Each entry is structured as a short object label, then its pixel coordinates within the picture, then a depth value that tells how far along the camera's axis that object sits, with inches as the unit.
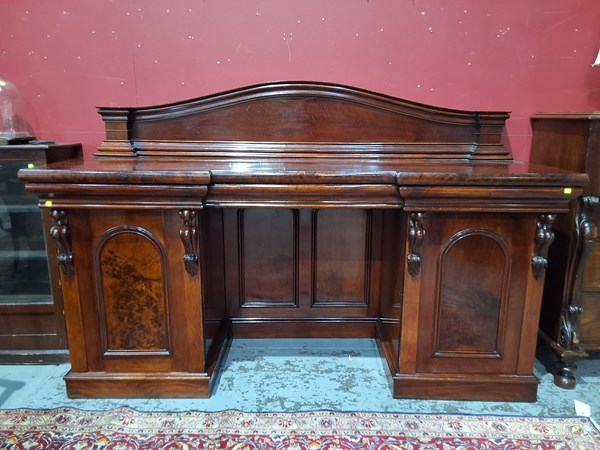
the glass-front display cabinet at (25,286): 81.1
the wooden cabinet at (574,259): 69.7
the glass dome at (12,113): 84.6
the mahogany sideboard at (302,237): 63.7
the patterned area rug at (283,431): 62.5
